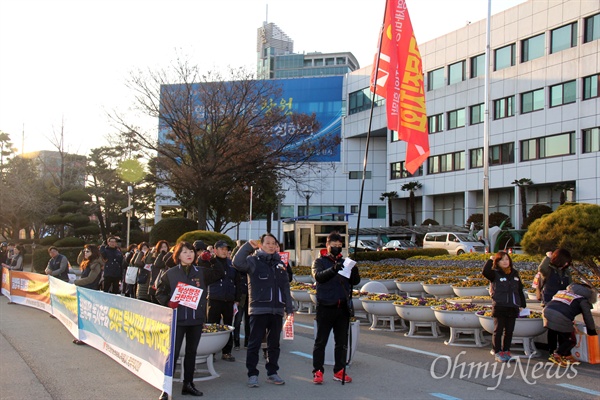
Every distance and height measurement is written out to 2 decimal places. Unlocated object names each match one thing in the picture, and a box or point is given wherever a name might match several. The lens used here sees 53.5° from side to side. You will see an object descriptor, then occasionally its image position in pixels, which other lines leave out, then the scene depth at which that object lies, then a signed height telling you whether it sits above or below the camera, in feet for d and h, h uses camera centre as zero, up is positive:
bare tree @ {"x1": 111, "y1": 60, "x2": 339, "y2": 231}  100.17 +14.44
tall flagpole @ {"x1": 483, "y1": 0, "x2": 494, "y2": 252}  96.07 +11.93
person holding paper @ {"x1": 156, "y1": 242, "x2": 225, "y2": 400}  22.44 -3.10
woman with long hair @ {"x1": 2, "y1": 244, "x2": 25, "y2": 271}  66.59 -5.22
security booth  93.61 -2.61
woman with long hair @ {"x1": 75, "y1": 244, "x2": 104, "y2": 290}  39.93 -3.61
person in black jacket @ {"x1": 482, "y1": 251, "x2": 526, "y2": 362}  28.68 -3.61
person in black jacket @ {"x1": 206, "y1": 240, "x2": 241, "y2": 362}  29.78 -3.84
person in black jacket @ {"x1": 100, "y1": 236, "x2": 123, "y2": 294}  46.73 -3.75
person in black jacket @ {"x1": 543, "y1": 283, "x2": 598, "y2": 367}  28.04 -4.24
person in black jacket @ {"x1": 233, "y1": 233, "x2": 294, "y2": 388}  23.91 -3.23
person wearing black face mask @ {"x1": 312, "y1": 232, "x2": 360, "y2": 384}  24.02 -3.29
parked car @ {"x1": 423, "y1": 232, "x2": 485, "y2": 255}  126.62 -4.26
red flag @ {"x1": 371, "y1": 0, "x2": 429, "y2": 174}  49.34 +11.88
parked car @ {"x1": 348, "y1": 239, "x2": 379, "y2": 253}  161.90 -6.65
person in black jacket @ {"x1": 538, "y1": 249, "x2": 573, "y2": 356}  30.86 -2.61
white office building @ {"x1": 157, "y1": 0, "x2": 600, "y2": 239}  138.00 +29.59
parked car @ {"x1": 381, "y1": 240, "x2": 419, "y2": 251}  155.63 -6.20
